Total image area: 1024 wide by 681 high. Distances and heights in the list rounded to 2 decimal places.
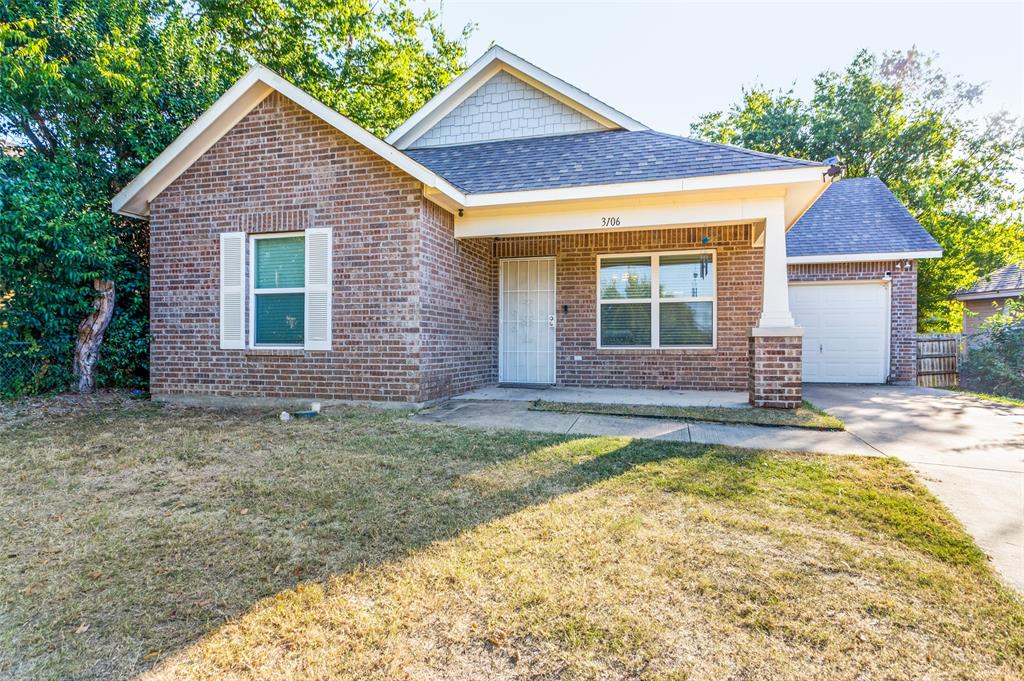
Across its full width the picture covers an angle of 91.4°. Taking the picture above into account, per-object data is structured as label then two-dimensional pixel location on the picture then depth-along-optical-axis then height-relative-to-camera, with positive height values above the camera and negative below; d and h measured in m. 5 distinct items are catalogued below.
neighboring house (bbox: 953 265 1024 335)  14.95 +1.55
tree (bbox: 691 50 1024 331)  18.16 +7.66
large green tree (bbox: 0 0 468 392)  7.03 +2.95
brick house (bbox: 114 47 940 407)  6.63 +1.34
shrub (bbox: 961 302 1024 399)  10.54 -0.33
